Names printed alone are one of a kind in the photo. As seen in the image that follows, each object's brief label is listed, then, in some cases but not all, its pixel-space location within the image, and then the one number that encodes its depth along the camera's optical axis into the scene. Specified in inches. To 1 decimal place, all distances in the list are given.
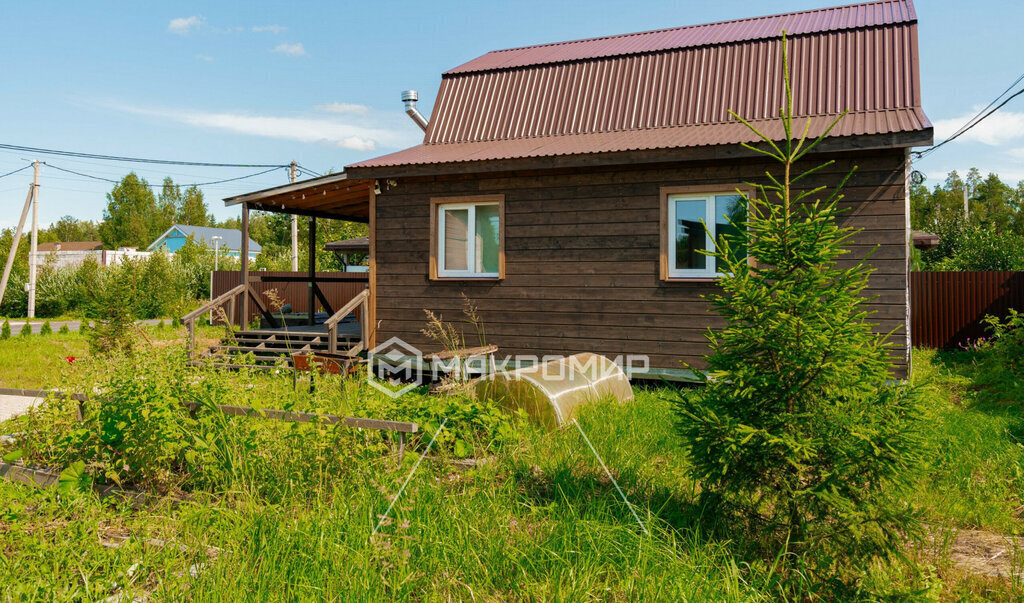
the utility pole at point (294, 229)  983.0
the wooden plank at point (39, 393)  204.7
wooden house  316.5
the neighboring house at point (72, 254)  1237.5
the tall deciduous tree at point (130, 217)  2453.2
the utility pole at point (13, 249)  970.7
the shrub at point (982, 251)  758.5
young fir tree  121.3
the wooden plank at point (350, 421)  172.7
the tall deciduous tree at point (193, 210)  2938.0
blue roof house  2413.9
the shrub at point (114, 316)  389.7
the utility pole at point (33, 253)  1054.4
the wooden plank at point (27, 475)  183.3
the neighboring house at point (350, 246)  701.5
